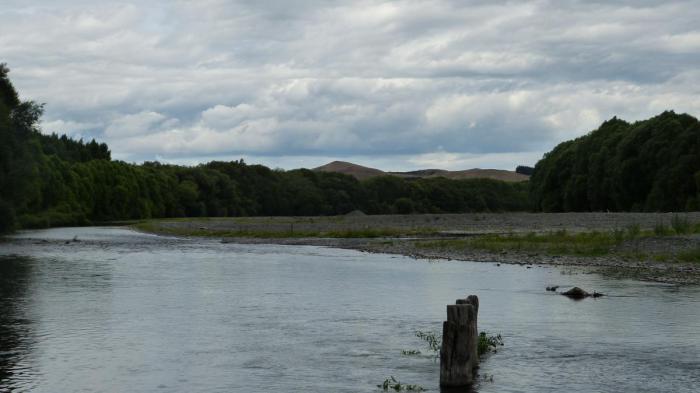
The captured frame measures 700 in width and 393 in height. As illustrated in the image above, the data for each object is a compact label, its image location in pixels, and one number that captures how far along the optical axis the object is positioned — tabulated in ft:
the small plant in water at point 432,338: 81.01
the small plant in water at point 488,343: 78.54
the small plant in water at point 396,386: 64.28
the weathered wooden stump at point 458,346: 61.87
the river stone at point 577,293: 115.96
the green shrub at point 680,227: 180.01
